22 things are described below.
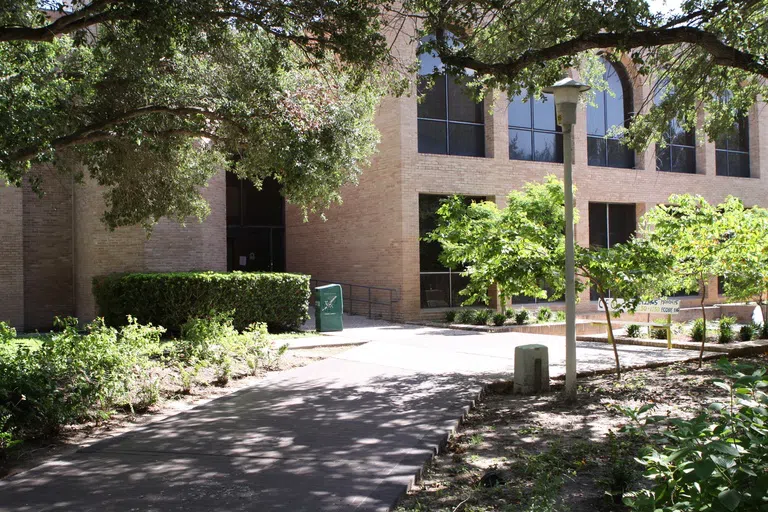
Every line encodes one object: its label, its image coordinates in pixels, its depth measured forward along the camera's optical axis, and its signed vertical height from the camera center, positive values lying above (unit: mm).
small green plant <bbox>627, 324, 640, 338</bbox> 15312 -1339
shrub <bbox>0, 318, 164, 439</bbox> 6051 -958
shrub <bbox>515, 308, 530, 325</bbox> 18594 -1198
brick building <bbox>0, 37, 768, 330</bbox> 18922 +2121
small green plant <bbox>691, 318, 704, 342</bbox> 14116 -1279
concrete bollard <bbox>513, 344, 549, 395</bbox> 8766 -1253
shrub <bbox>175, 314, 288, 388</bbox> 9383 -1031
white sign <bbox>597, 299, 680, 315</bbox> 13727 -716
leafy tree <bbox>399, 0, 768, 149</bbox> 8359 +3279
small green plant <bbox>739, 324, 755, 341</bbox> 14080 -1327
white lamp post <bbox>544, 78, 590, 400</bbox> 7781 +719
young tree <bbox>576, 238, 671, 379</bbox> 8375 +59
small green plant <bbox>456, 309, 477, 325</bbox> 18844 -1193
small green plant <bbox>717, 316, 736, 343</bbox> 13594 -1275
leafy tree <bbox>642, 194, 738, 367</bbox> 9656 +485
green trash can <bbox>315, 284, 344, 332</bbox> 16484 -785
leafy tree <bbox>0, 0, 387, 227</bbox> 7863 +2741
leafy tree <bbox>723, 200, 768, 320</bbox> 10172 +336
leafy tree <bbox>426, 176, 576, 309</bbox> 8500 +304
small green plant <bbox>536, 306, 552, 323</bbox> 19250 -1193
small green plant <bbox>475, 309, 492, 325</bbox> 18581 -1205
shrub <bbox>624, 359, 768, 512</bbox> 2422 -729
